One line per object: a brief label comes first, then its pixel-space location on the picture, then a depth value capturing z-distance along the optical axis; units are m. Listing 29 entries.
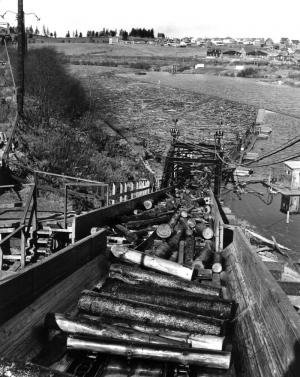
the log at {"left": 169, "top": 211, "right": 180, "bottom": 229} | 14.02
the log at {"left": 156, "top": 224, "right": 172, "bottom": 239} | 12.44
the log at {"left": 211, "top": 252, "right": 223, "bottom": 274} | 10.32
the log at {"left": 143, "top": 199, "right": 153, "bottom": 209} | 16.02
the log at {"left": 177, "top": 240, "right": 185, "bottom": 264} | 11.09
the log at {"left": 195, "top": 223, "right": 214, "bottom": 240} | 13.30
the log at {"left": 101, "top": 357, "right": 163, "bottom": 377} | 6.25
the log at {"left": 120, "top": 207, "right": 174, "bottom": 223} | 13.66
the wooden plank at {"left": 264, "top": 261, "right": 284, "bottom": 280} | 9.92
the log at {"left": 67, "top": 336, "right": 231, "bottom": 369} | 6.30
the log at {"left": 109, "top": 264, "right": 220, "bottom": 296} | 8.88
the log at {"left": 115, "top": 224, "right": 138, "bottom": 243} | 12.08
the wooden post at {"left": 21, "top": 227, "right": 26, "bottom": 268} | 9.52
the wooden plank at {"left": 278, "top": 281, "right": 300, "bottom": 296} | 8.95
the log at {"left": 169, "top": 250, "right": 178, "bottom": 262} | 11.13
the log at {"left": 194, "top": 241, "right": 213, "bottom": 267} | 10.89
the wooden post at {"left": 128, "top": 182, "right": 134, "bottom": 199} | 18.28
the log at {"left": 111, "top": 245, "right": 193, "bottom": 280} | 9.53
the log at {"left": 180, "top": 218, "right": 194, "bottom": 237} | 13.42
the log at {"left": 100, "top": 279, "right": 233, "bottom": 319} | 7.94
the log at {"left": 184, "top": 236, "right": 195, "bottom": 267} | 11.10
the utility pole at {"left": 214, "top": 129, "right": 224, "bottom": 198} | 24.77
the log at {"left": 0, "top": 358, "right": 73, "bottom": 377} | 5.30
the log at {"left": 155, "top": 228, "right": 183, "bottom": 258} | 11.10
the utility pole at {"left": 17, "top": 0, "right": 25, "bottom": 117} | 25.58
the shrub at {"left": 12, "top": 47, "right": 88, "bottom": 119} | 34.75
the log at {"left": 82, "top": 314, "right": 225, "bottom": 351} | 6.72
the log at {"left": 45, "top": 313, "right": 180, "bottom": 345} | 6.75
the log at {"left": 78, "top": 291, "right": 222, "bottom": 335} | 7.26
